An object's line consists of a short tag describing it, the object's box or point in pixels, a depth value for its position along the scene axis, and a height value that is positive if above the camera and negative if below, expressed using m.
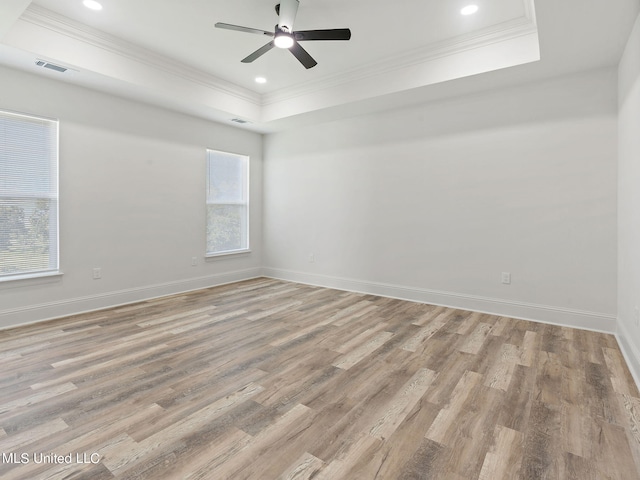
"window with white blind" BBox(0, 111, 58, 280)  3.40 +0.45
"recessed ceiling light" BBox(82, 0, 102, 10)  2.96 +2.09
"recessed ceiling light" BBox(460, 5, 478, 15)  2.98 +2.06
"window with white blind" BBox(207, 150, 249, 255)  5.47 +0.60
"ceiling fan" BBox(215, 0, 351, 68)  2.81 +1.75
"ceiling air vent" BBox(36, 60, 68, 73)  3.26 +1.72
